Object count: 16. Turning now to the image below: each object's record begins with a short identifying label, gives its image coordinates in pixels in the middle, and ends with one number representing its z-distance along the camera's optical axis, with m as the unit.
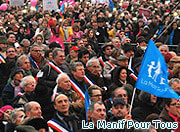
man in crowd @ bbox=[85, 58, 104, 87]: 13.41
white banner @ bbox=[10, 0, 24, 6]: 27.44
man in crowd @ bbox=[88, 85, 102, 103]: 11.16
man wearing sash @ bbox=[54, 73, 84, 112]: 11.52
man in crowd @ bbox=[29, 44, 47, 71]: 14.96
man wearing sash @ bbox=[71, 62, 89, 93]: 12.72
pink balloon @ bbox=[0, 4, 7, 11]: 33.82
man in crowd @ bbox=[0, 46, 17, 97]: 14.44
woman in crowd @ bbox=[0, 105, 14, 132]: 10.84
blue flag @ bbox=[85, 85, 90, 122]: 10.72
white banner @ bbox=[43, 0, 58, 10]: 24.64
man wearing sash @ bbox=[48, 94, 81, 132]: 9.99
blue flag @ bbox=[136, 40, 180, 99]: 9.93
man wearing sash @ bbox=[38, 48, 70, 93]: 12.97
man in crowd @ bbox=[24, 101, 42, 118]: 10.07
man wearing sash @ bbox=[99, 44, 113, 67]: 16.32
